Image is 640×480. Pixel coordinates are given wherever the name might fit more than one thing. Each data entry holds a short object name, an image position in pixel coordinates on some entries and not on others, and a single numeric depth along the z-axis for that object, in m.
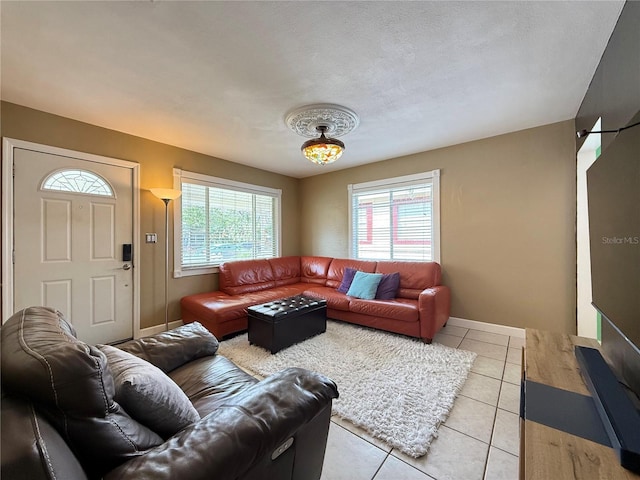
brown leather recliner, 0.60
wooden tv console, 0.80
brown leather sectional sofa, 3.13
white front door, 2.62
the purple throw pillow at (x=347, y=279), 4.09
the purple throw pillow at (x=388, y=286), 3.63
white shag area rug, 1.77
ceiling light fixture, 2.64
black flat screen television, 1.06
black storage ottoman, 2.84
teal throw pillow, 3.65
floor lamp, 3.53
